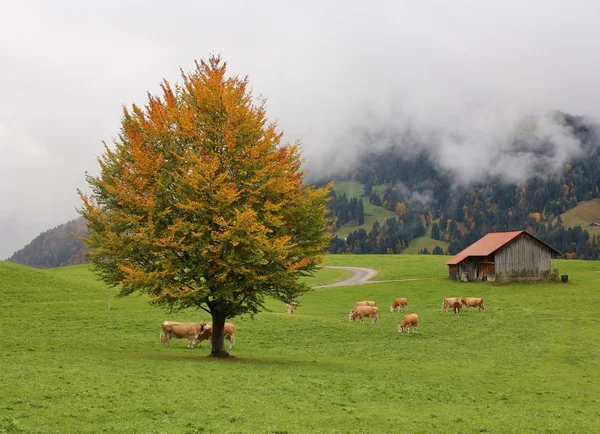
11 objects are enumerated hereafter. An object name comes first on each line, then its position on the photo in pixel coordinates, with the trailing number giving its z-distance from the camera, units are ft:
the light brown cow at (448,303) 203.33
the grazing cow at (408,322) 157.17
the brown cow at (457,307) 194.18
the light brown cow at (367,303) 200.79
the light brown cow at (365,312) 177.06
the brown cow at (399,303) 210.38
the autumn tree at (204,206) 93.30
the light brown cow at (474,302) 204.54
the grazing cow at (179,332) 123.74
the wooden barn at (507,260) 298.15
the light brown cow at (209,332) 124.67
